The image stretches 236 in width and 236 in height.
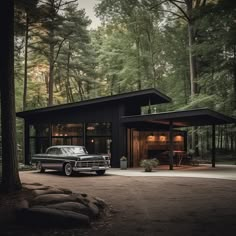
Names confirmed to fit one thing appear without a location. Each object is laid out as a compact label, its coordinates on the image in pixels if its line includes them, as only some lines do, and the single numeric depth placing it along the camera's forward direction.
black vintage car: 19.34
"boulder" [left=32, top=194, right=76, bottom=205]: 8.82
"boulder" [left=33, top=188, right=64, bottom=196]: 10.08
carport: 20.99
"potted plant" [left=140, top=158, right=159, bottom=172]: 21.98
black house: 25.56
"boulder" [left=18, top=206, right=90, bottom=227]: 7.75
